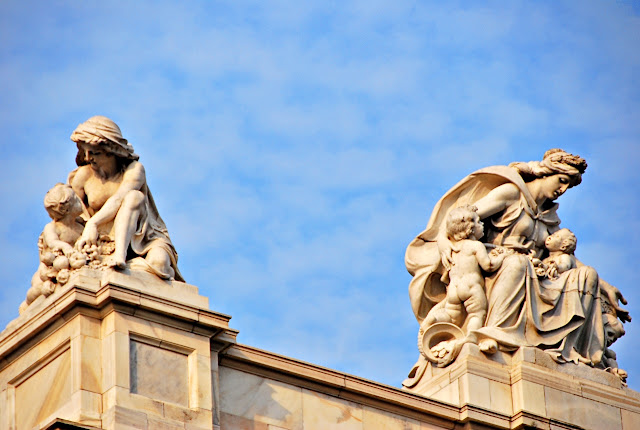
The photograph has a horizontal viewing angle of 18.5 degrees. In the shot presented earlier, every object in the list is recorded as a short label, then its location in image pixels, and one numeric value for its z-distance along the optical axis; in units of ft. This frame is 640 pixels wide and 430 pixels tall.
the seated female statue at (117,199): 92.53
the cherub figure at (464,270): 103.76
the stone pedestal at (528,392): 99.40
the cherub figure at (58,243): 91.66
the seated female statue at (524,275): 103.86
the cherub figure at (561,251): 107.86
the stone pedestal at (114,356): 86.48
